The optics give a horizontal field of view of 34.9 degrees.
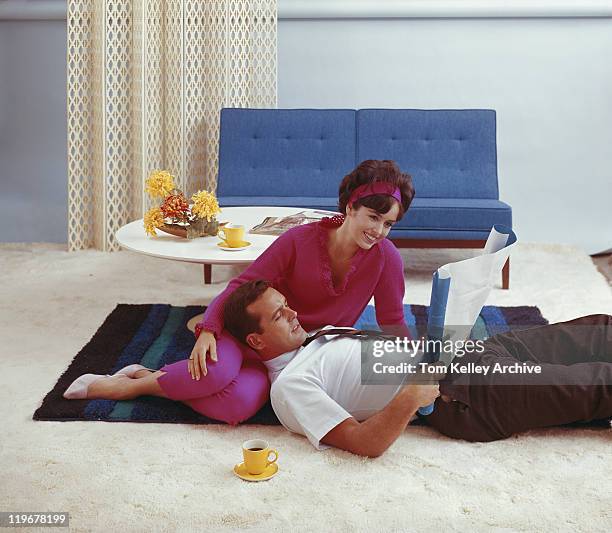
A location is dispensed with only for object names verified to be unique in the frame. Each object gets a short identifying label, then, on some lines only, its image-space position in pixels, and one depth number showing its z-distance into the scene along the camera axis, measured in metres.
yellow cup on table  3.61
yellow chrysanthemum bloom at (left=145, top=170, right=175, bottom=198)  3.84
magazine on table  3.88
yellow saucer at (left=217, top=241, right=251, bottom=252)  3.58
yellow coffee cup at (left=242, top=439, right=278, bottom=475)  2.45
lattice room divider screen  5.14
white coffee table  3.48
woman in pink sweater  2.80
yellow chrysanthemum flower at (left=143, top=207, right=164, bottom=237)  3.76
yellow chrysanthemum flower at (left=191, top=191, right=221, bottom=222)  3.73
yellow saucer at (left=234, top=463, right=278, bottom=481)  2.45
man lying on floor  2.62
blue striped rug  2.87
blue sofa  5.11
